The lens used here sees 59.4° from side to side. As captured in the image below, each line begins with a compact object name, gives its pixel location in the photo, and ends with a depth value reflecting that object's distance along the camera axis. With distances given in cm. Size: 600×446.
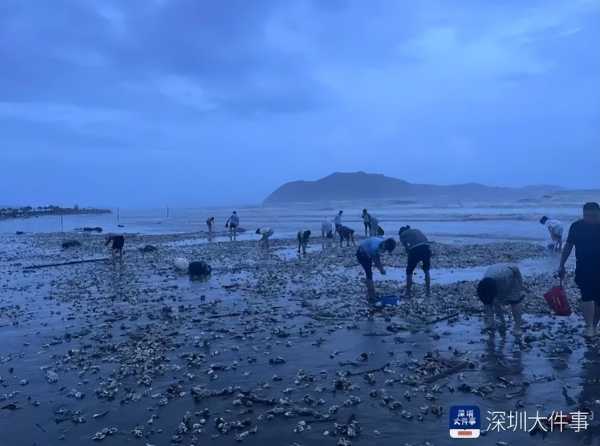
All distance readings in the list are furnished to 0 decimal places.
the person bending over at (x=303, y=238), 2632
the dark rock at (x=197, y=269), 1995
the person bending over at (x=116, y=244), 2508
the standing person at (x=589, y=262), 920
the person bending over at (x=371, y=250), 1264
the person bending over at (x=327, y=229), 3331
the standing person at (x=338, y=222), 3020
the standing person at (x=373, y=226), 2522
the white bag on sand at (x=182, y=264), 2077
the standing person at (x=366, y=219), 2852
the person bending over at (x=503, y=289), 960
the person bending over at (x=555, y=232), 2384
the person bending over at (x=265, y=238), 2959
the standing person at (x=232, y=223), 3672
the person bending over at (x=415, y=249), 1353
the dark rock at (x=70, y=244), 3488
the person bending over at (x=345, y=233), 2948
